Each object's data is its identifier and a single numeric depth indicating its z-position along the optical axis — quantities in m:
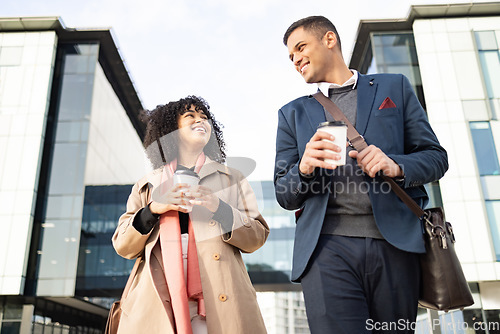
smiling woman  2.68
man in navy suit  1.88
